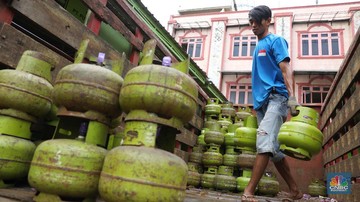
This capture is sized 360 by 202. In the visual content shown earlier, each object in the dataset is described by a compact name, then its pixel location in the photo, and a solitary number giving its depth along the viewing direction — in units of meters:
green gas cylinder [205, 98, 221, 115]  6.64
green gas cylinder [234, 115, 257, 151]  4.28
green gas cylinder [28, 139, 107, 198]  1.57
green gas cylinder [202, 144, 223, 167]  5.37
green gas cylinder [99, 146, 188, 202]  1.46
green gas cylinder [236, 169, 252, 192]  4.87
